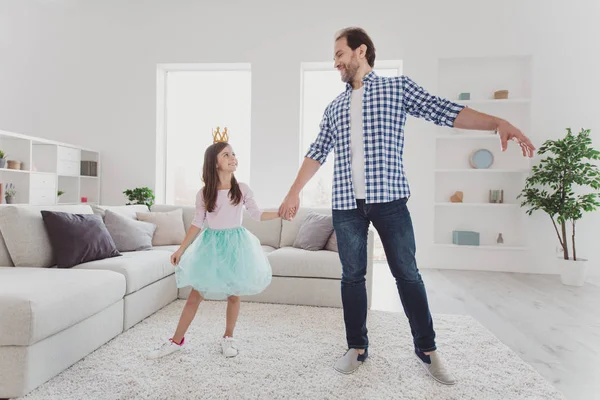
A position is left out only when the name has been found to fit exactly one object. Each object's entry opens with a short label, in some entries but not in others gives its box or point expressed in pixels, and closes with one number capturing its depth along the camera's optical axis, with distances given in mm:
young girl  1997
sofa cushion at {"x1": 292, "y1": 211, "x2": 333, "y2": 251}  3239
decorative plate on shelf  4844
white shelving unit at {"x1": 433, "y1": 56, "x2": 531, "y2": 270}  4816
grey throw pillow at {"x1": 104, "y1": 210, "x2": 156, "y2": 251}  2973
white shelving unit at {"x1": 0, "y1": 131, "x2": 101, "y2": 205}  4320
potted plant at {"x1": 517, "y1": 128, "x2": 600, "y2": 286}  4078
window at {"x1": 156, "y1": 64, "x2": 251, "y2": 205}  5410
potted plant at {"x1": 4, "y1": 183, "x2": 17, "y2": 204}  4215
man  1739
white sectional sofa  1567
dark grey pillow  2406
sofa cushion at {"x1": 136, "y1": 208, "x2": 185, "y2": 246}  3412
